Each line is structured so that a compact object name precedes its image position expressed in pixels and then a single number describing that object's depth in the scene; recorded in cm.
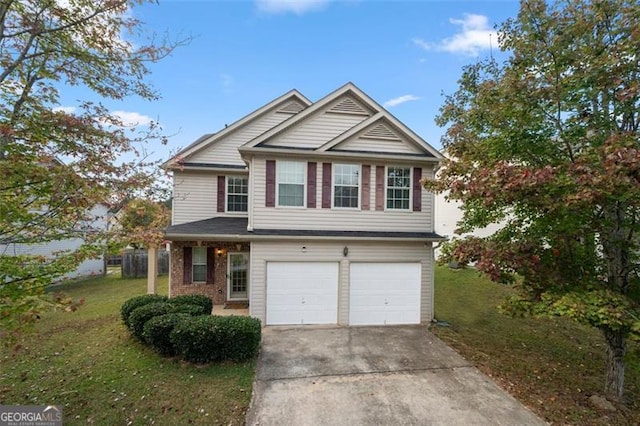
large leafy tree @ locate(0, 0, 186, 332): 411
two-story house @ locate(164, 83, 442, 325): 973
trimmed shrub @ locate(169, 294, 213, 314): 865
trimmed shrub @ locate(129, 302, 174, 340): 761
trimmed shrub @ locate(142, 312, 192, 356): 696
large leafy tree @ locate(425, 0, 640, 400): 492
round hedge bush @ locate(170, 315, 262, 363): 664
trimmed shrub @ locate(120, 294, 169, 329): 823
